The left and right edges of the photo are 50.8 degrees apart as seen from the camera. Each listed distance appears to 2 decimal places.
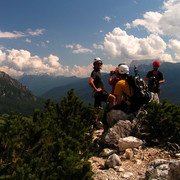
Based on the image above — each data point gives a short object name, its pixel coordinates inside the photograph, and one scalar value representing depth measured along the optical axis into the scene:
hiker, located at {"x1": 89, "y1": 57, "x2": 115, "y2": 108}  9.57
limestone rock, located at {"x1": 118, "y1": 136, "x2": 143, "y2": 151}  6.61
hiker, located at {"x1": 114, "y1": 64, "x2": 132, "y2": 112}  7.54
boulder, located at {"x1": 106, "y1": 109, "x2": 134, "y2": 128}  8.13
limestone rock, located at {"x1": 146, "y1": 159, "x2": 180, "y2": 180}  4.14
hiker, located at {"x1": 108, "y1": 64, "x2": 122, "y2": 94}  8.48
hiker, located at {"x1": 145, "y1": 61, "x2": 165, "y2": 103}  11.58
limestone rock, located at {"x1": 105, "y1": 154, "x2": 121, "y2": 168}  5.57
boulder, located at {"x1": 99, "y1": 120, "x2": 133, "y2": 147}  6.98
